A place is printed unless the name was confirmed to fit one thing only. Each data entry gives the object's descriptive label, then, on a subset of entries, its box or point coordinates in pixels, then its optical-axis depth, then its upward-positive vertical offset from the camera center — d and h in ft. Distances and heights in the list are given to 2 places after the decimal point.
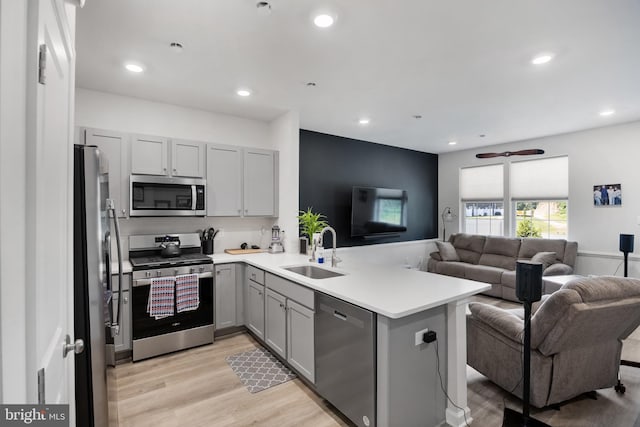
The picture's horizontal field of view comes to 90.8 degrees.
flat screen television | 18.11 +0.15
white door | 2.45 +0.10
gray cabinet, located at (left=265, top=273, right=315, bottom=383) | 8.11 -3.12
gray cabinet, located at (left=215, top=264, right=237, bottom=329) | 11.57 -3.06
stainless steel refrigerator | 4.90 -1.08
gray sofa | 16.43 -2.60
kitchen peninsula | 6.05 -2.63
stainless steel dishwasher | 6.29 -3.14
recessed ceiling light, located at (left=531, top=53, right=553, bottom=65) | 8.67 +4.36
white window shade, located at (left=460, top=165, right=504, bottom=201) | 20.52 +2.07
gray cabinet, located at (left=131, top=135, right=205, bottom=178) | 11.17 +2.10
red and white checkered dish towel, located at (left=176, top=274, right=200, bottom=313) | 10.48 -2.67
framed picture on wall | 15.58 +0.96
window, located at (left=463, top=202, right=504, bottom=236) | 20.65 -0.30
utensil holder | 12.94 -1.38
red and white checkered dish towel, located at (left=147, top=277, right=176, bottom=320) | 10.11 -2.72
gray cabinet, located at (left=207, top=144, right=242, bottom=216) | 12.58 +1.35
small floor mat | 8.74 -4.68
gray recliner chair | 6.61 -2.93
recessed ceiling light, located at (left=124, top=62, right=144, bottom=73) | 9.13 +4.32
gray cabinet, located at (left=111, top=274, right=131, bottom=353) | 9.89 -3.50
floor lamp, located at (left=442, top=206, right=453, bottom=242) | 22.91 -0.33
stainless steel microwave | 10.95 +0.63
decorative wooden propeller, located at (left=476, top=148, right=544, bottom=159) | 15.84 +3.18
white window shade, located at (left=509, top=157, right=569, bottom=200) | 17.78 +2.04
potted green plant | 12.91 -0.46
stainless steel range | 10.08 -2.78
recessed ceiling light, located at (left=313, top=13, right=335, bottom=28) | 6.90 +4.32
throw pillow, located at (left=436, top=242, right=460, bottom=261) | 20.47 -2.51
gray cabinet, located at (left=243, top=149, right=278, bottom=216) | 13.39 +1.34
